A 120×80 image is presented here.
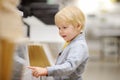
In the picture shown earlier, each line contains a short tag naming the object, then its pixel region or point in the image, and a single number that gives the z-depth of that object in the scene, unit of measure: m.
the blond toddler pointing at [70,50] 1.59
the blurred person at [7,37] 0.83
